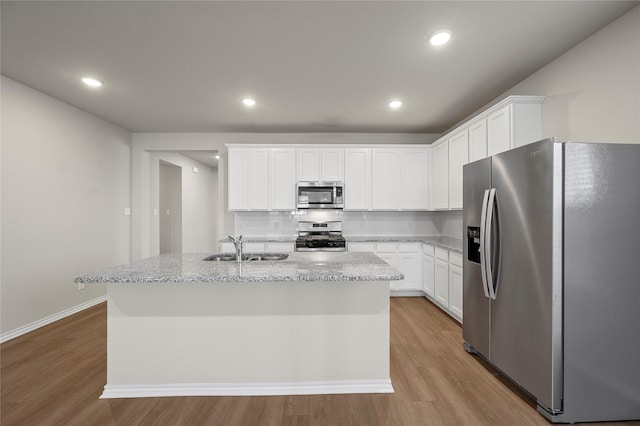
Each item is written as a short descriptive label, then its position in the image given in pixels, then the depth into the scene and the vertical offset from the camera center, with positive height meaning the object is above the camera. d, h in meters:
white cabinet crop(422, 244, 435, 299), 4.21 -0.88
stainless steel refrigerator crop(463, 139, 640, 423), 1.83 -0.44
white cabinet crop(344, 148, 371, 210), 4.82 +0.52
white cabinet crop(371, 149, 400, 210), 4.83 +0.50
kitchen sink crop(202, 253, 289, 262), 2.63 -0.42
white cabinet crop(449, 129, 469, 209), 3.70 +0.64
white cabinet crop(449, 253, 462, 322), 3.40 -0.89
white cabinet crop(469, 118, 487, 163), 3.23 +0.81
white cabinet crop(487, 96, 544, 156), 2.83 +0.86
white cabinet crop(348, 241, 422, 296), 4.55 -0.70
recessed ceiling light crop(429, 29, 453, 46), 2.30 +1.39
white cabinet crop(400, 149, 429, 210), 4.84 +0.58
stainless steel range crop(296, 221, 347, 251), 4.46 -0.42
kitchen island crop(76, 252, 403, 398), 2.13 -0.92
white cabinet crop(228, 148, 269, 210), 4.77 +0.51
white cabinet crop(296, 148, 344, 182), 4.79 +0.75
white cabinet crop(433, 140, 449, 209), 4.26 +0.53
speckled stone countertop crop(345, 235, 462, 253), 3.92 -0.45
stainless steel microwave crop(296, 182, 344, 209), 4.71 +0.25
